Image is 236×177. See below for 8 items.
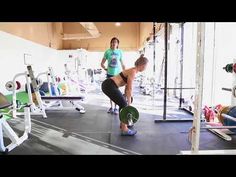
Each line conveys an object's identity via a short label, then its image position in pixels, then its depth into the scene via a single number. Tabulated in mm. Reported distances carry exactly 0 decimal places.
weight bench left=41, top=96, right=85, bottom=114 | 4016
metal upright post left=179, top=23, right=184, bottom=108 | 4084
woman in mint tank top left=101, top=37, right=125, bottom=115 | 3748
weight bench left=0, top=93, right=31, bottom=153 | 2146
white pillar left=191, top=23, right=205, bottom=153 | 1853
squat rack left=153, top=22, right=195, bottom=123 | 3369
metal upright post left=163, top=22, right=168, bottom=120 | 3377
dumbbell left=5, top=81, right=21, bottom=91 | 3639
